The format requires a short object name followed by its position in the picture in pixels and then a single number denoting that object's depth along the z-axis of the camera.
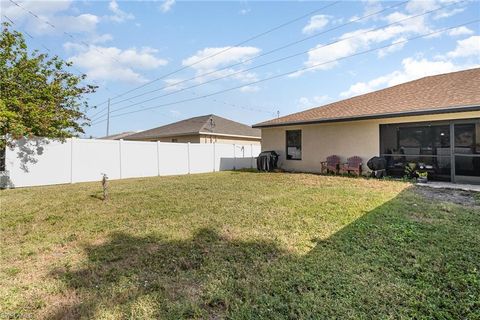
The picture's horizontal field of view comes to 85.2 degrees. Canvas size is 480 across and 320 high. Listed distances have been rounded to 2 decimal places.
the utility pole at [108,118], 33.33
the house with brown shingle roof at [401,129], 8.73
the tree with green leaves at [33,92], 9.10
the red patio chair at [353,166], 10.88
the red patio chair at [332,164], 11.55
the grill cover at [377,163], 10.16
